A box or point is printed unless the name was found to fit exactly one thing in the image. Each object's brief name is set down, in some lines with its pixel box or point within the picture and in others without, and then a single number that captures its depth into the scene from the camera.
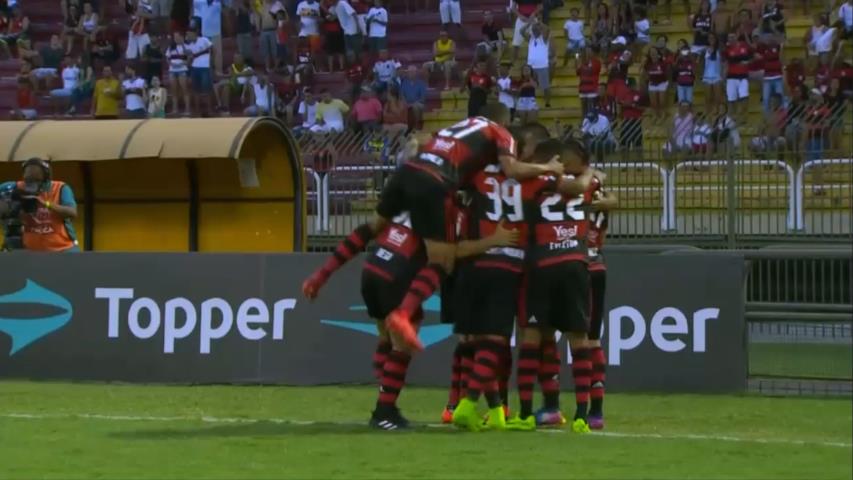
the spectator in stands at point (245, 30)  30.77
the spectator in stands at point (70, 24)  32.28
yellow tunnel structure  19.36
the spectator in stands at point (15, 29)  33.09
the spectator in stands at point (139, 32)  31.41
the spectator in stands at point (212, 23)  31.00
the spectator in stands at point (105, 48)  31.62
